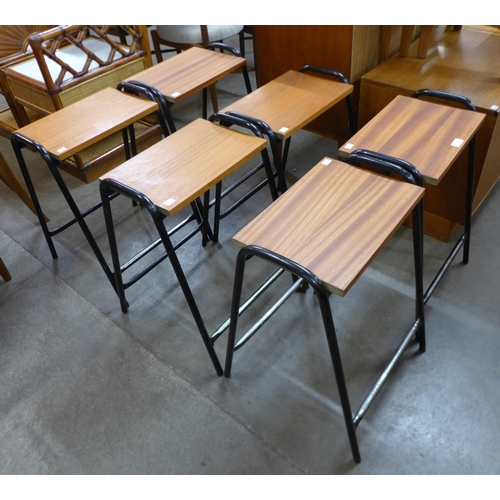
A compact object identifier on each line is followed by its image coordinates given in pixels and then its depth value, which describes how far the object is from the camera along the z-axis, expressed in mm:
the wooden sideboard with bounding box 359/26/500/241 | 1818
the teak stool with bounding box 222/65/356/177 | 1733
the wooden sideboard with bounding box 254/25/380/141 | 2046
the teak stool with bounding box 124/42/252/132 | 1945
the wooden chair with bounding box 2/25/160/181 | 2336
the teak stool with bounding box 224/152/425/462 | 1079
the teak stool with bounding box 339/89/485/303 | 1403
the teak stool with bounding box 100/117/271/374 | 1345
